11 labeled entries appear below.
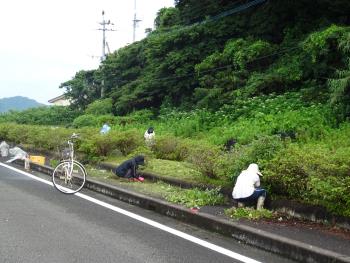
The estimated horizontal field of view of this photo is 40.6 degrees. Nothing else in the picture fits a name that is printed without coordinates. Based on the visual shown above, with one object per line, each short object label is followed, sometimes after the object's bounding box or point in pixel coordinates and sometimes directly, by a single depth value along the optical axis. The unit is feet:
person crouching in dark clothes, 40.06
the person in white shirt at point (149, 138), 54.59
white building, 282.11
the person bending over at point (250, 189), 26.07
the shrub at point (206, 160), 33.06
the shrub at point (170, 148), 51.24
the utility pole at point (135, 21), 172.17
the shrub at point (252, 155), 28.35
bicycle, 38.53
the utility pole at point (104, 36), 154.36
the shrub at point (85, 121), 112.78
